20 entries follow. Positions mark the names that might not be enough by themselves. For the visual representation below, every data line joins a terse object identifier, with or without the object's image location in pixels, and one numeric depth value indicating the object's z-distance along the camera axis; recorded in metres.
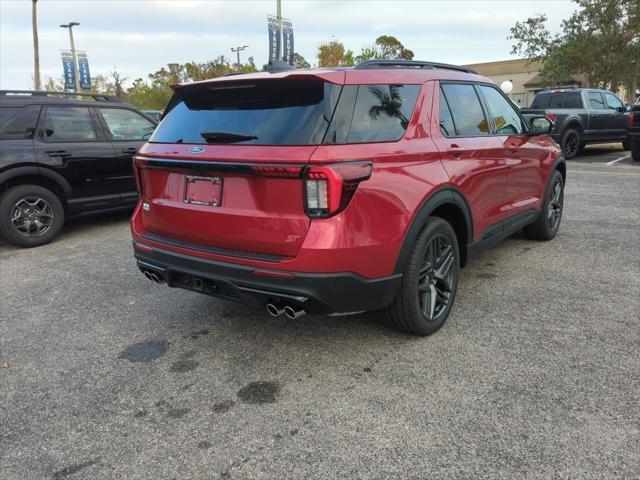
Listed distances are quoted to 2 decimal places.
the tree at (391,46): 43.12
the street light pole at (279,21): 19.23
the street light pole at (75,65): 31.48
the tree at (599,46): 22.34
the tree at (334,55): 33.41
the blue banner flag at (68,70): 31.78
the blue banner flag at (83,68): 32.75
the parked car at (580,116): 13.52
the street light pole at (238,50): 43.75
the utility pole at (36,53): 26.55
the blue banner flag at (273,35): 19.19
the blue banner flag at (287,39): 20.09
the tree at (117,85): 47.83
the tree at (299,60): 46.86
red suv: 2.65
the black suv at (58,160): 6.01
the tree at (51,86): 44.71
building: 47.22
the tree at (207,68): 46.28
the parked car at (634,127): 12.21
